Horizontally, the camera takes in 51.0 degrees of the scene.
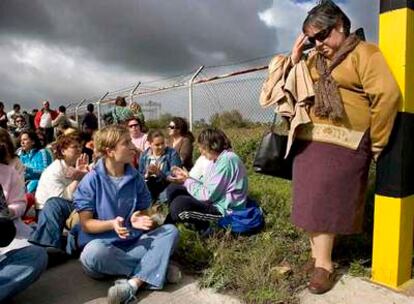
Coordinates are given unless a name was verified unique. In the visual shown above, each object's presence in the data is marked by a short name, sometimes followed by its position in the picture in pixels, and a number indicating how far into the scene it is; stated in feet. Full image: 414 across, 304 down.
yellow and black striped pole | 8.69
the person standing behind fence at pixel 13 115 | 36.45
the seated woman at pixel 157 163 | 16.76
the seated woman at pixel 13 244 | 8.58
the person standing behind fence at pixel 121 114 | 23.91
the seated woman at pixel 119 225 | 9.60
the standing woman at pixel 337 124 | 8.68
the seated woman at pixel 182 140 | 19.10
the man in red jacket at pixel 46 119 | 37.93
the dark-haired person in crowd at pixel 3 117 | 36.23
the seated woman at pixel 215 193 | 12.60
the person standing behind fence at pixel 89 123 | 25.02
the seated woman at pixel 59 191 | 11.17
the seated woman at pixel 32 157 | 17.25
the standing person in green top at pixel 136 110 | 26.20
